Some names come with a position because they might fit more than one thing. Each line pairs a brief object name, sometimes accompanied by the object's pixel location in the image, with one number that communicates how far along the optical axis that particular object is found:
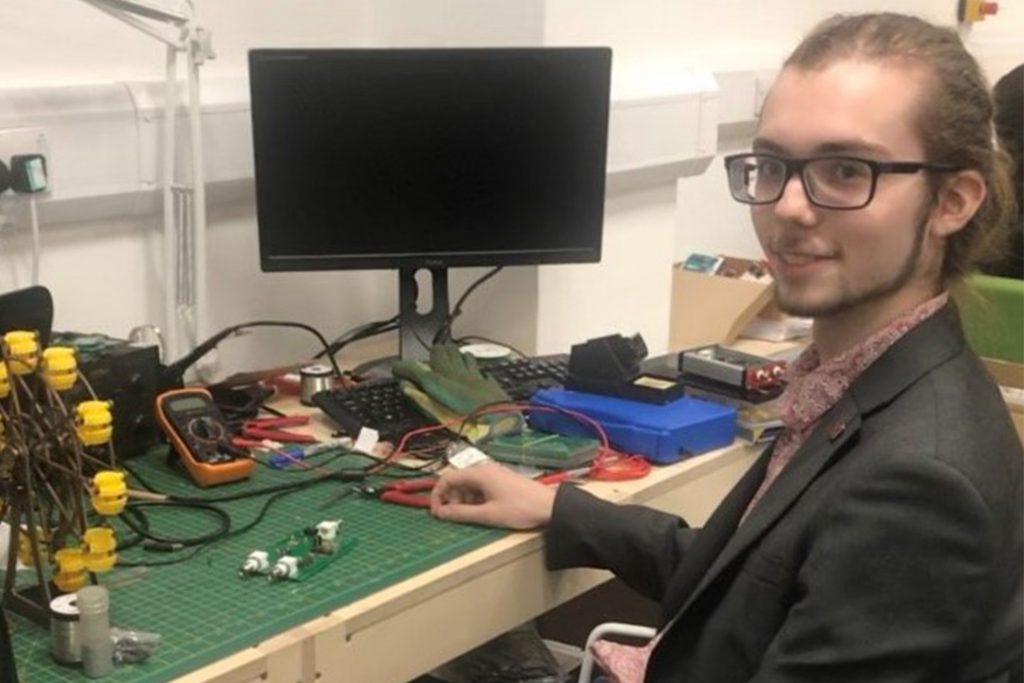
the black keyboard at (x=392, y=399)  1.83
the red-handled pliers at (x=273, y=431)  1.81
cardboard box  2.56
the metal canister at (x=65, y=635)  1.19
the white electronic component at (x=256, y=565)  1.38
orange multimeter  1.64
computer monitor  1.96
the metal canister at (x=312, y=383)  1.98
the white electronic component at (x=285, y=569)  1.37
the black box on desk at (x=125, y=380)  1.66
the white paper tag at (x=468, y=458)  1.71
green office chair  2.85
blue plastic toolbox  1.78
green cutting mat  1.22
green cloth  1.83
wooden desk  1.25
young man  1.12
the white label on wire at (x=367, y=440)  1.78
